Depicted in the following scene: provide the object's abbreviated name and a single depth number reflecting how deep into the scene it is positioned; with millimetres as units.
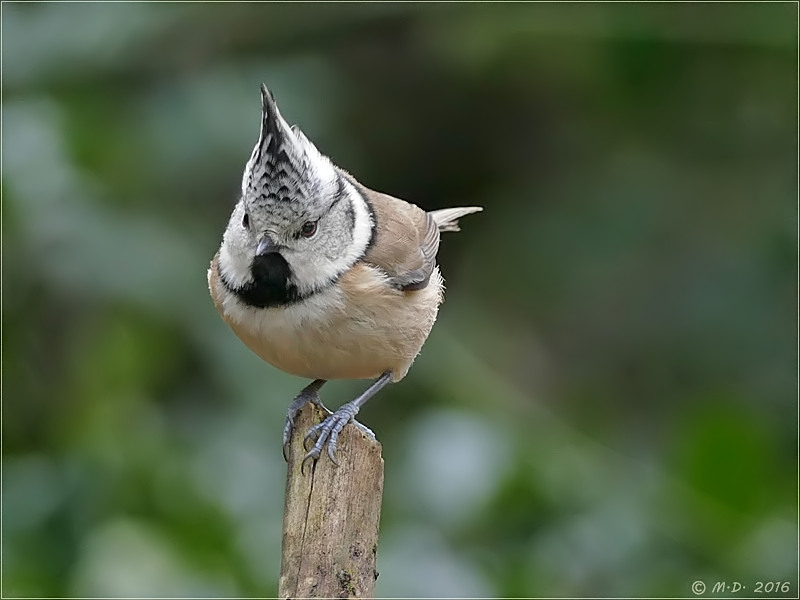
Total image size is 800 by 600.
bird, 6105
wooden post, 5023
